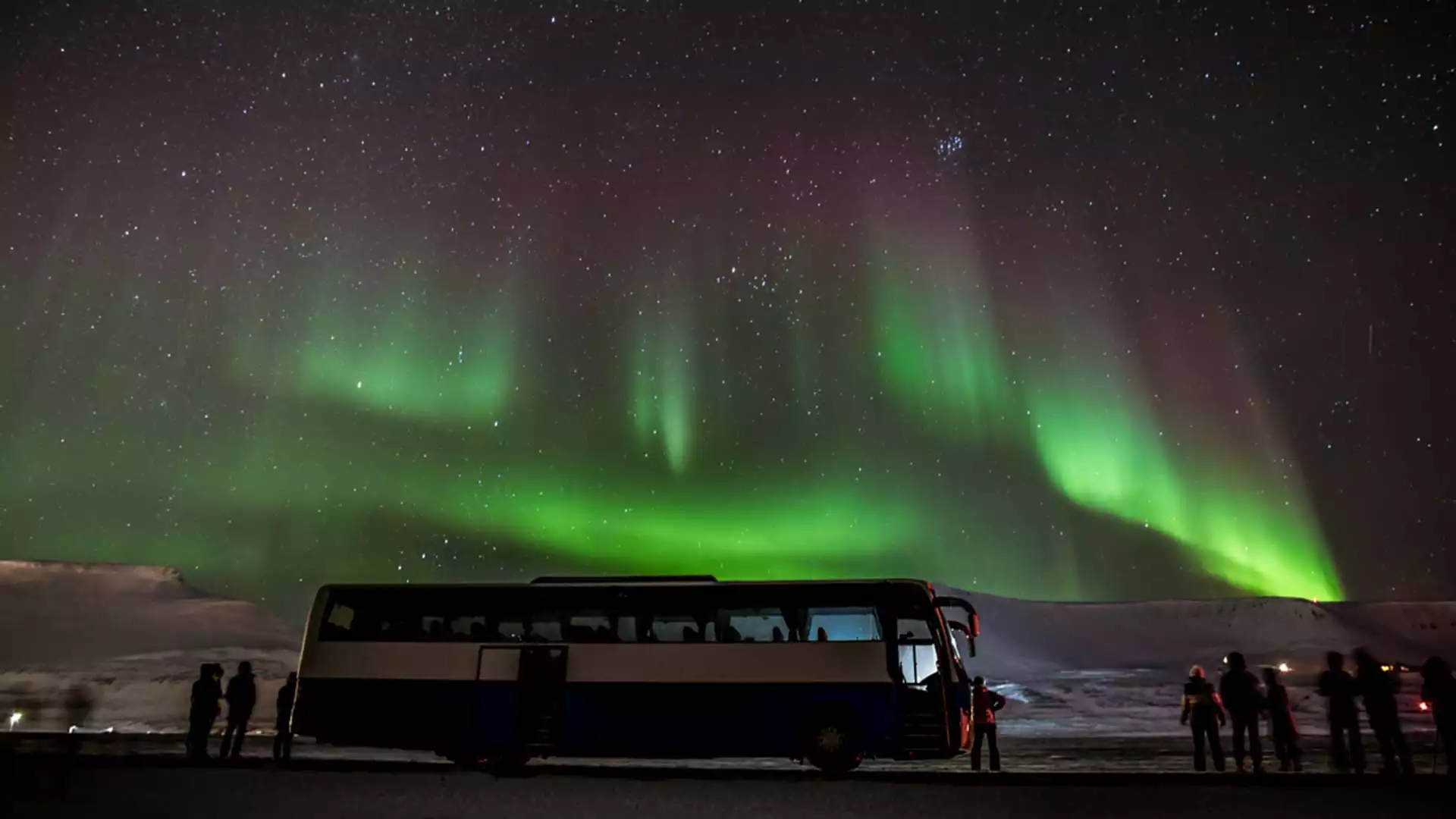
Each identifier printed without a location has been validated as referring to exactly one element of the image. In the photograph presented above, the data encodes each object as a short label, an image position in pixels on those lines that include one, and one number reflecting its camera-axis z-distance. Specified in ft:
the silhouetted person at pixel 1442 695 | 52.65
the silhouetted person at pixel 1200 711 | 55.98
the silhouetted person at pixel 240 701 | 65.57
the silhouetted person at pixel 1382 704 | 53.26
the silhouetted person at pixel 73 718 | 46.62
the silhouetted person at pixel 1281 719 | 56.03
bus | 58.95
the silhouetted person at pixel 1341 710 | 53.98
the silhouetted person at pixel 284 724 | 65.92
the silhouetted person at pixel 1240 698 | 53.83
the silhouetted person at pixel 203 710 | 65.10
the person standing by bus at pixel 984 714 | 59.57
